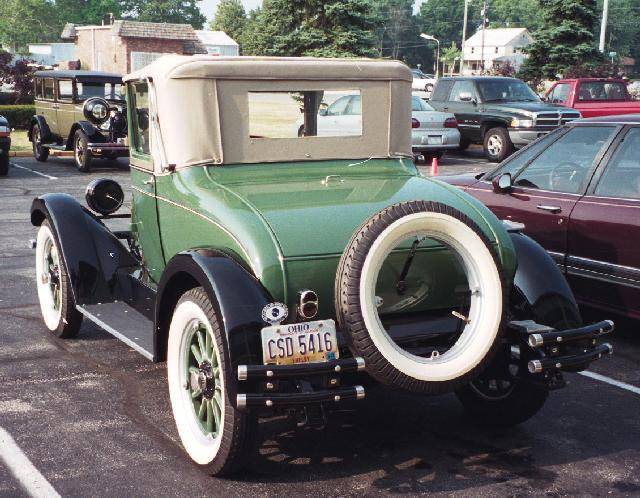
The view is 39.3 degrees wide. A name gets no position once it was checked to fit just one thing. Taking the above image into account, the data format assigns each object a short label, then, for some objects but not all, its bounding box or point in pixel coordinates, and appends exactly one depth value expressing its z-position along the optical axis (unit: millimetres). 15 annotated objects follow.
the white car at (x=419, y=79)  49938
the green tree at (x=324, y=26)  35594
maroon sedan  6234
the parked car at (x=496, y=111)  19625
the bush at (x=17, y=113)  26380
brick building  55438
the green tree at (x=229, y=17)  113438
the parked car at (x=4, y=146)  16109
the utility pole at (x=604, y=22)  33997
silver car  19828
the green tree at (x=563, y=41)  35719
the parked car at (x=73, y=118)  17531
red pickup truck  21438
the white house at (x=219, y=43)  87169
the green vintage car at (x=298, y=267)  3869
